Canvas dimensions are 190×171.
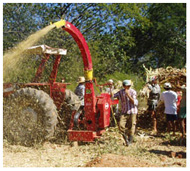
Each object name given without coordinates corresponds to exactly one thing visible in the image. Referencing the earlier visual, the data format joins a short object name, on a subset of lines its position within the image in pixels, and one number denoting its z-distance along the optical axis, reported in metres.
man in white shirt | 7.19
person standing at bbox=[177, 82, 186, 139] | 6.91
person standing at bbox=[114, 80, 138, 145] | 6.40
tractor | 6.02
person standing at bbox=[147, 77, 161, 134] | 8.31
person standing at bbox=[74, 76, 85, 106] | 6.81
